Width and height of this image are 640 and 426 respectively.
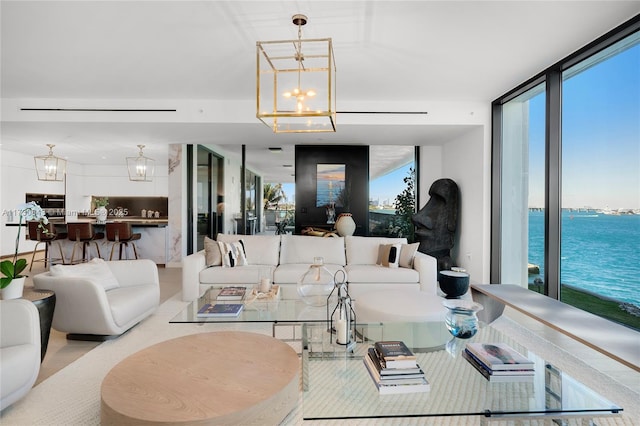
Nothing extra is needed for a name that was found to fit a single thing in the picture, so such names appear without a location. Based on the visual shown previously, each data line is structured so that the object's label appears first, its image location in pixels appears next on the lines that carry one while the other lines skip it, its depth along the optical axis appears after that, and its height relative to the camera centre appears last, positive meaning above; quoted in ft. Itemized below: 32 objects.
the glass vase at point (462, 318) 6.88 -2.14
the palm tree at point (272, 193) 40.02 +2.23
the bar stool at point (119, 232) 20.21 -1.28
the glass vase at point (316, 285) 8.67 -1.90
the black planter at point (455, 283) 15.39 -3.22
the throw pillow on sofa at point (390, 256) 14.12 -1.82
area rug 6.23 -3.78
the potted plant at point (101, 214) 22.14 -0.25
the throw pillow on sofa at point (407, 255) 14.17 -1.77
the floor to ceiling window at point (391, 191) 24.22 +1.51
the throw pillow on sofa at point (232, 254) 13.96 -1.80
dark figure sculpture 19.10 -0.77
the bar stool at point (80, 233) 19.97 -1.34
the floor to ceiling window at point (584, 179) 9.80 +1.15
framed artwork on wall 23.89 +2.02
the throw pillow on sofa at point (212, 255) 14.07 -1.82
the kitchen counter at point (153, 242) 22.29 -2.06
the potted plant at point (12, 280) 7.61 -1.58
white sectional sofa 13.47 -2.30
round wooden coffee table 4.91 -2.85
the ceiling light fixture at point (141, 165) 24.32 +3.25
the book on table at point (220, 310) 8.32 -2.49
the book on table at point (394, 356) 5.46 -2.35
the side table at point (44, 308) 7.86 -2.33
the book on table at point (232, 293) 9.66 -2.39
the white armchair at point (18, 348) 6.03 -2.59
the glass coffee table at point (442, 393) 4.72 -2.74
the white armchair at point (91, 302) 9.29 -2.62
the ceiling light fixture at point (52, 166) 23.02 +3.03
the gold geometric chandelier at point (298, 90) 9.22 +5.30
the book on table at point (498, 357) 5.58 -2.48
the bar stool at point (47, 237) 20.08 -1.62
